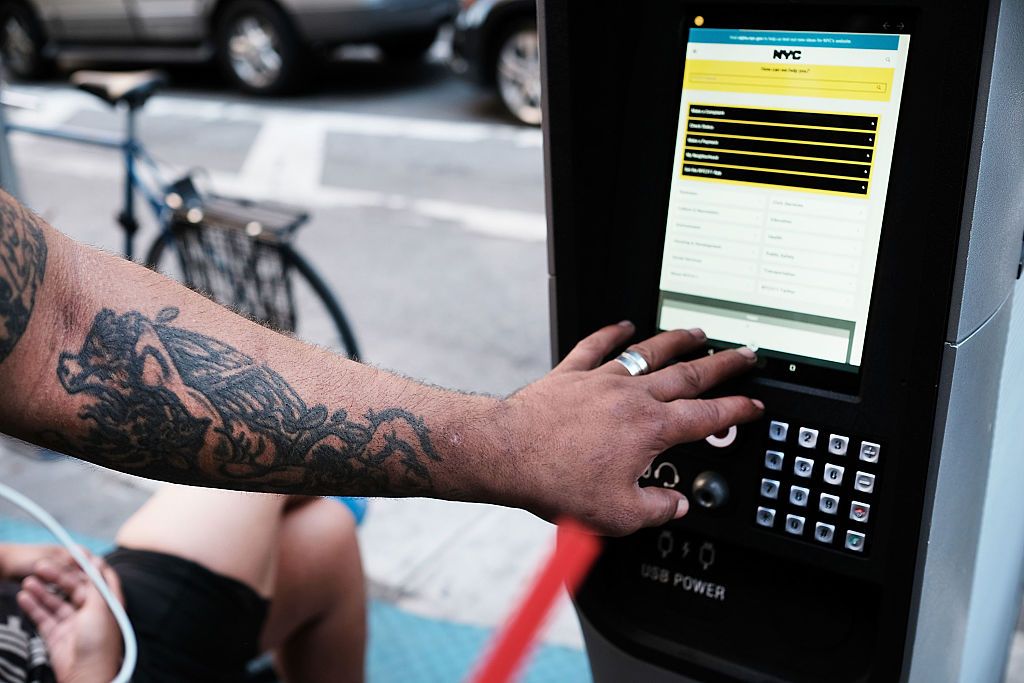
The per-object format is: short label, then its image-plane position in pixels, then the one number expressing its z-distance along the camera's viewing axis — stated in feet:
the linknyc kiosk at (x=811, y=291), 3.16
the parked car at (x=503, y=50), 20.06
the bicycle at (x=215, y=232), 10.28
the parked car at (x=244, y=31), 22.94
